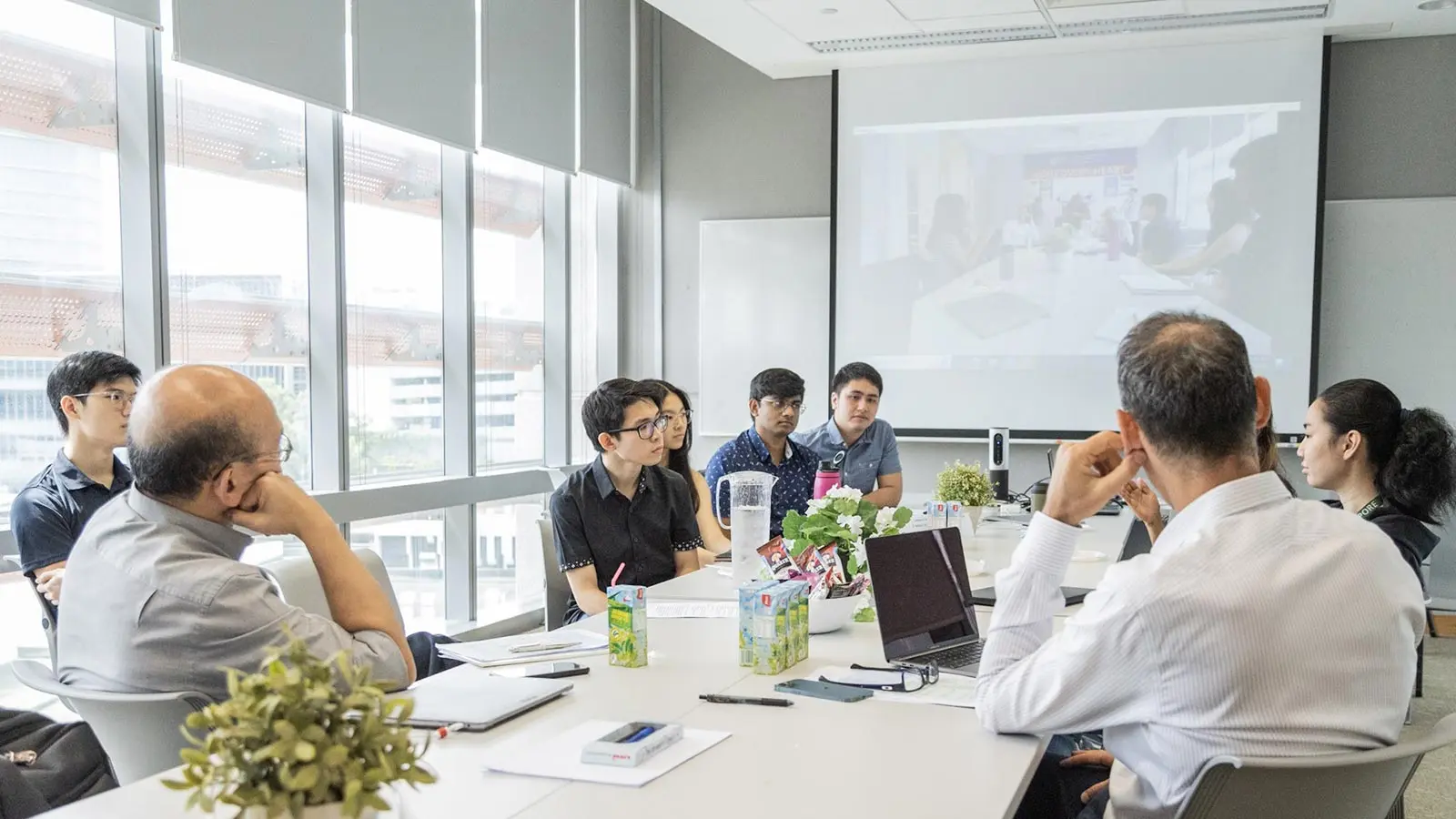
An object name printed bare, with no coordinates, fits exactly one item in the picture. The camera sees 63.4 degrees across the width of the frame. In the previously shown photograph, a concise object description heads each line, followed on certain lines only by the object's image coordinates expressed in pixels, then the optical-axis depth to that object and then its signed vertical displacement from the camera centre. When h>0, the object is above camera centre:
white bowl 2.56 -0.58
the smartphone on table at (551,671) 2.21 -0.61
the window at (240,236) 4.28 +0.42
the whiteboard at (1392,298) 5.94 +0.28
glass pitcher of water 3.17 -0.47
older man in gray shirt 1.76 -0.34
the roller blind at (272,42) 3.99 +1.09
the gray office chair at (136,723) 1.78 -0.59
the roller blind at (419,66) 4.85 +1.22
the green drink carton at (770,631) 2.21 -0.53
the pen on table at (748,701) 2.01 -0.60
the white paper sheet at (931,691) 2.04 -0.61
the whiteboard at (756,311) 6.98 +0.22
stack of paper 2.33 -0.61
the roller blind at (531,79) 5.74 +1.37
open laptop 2.29 -0.51
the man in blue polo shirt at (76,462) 3.15 -0.33
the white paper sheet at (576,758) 1.64 -0.59
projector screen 6.09 +0.71
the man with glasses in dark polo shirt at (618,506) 3.32 -0.46
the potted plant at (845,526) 2.66 -0.41
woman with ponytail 2.79 -0.26
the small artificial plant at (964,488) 4.20 -0.49
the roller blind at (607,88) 6.62 +1.49
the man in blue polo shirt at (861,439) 5.17 -0.40
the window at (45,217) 3.68 +0.41
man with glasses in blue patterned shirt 4.64 -0.40
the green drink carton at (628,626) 2.25 -0.53
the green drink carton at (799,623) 2.30 -0.54
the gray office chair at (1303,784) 1.37 -0.51
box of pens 1.68 -0.57
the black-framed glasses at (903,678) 2.12 -0.60
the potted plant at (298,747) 1.10 -0.38
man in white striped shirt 1.49 -0.34
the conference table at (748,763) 1.53 -0.60
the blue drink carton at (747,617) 2.24 -0.51
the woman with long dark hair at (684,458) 3.99 -0.39
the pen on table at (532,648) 2.38 -0.61
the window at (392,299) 5.15 +0.21
